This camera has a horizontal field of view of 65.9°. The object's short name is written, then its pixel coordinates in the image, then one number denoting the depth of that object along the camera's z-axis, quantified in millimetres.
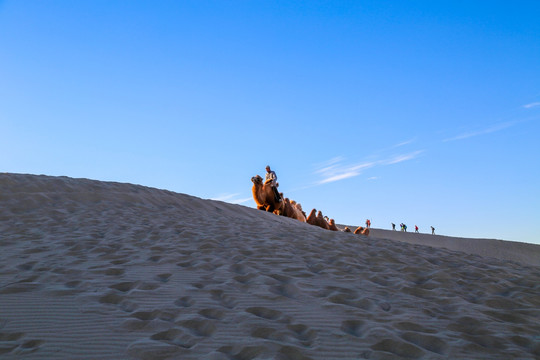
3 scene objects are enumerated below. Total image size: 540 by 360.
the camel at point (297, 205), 19039
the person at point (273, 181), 17738
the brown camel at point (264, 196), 17719
